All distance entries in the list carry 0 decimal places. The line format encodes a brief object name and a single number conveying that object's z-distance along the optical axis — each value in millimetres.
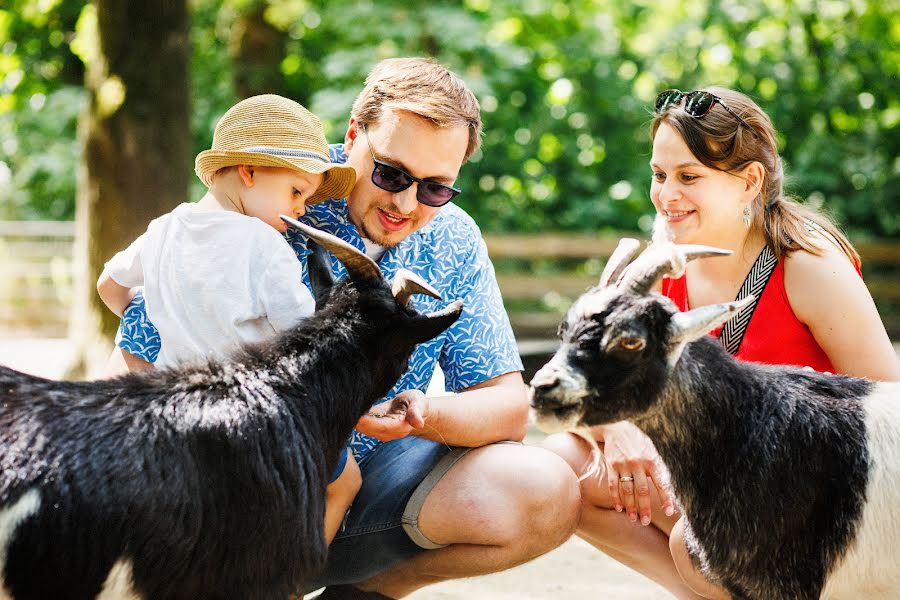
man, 3730
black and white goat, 3143
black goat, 2746
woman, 3783
